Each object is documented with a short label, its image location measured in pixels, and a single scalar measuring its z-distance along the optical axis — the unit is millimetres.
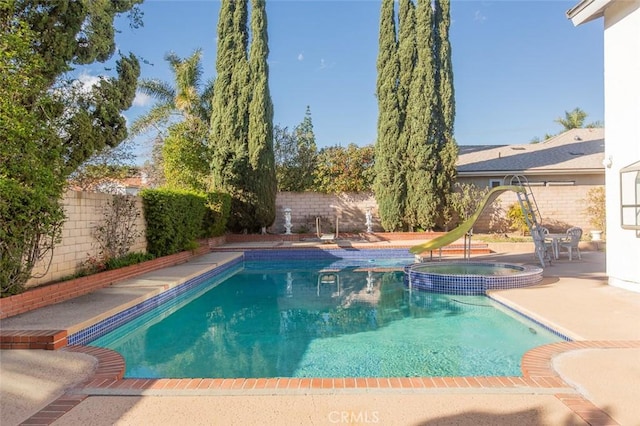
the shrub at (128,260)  9258
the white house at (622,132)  7324
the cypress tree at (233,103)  18188
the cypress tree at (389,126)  18172
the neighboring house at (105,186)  15391
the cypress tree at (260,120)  18125
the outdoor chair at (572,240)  12055
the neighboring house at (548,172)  18406
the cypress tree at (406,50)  17922
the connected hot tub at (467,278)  8750
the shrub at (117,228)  9453
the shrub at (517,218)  17625
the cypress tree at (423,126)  17516
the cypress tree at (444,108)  17625
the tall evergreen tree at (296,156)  20656
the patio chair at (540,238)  10938
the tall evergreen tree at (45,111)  6285
